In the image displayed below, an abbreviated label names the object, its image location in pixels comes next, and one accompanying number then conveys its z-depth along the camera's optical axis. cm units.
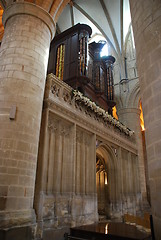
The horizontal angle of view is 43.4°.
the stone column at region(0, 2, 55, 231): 517
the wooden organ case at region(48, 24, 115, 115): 1050
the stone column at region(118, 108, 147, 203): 1434
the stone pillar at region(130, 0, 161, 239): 344
